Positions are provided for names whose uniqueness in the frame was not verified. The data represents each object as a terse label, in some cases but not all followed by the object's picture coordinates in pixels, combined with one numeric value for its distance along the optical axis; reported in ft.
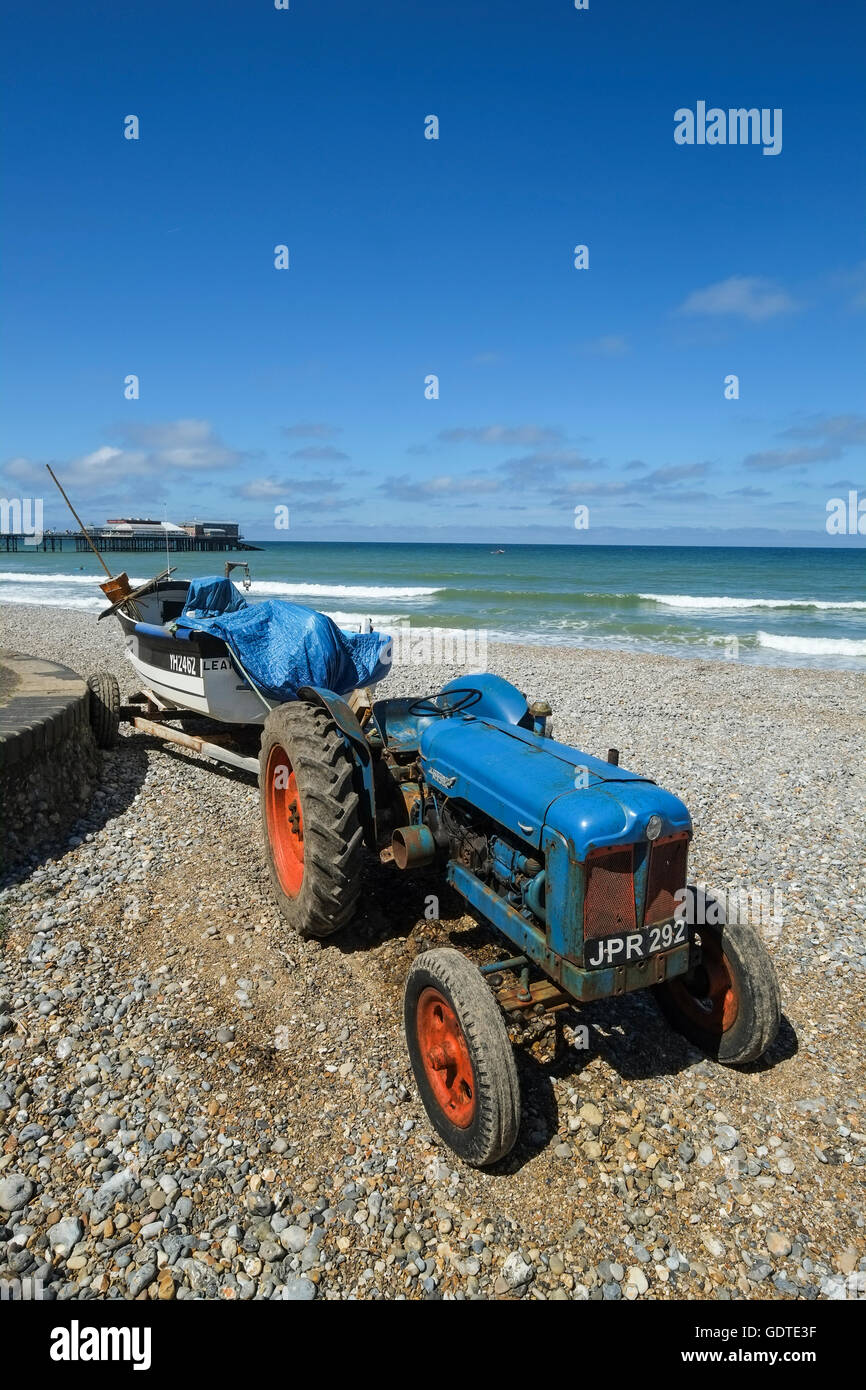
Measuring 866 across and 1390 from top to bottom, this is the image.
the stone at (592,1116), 10.55
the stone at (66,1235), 8.58
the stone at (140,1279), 8.14
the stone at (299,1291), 8.14
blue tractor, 9.54
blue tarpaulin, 20.97
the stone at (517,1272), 8.34
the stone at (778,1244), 8.93
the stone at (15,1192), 9.02
